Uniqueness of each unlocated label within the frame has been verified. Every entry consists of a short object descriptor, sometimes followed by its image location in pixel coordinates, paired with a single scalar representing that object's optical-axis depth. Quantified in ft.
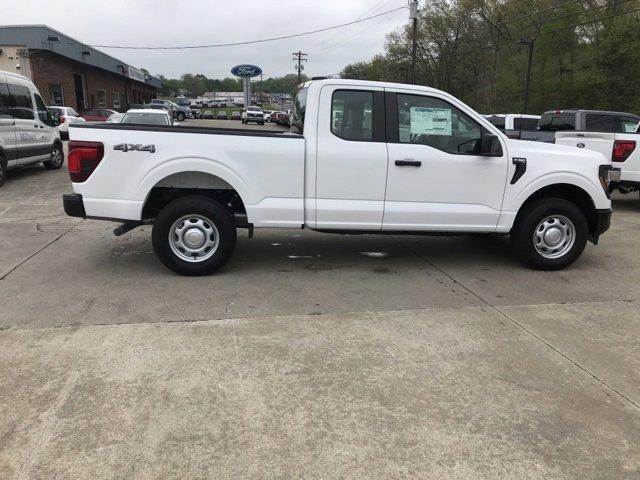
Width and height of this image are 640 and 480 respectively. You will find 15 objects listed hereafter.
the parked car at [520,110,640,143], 37.65
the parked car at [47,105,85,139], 69.82
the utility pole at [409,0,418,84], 115.65
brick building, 101.09
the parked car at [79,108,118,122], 88.50
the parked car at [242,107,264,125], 158.67
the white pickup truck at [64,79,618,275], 17.51
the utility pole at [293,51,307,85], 287.28
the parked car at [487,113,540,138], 54.70
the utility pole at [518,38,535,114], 110.11
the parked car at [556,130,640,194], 32.81
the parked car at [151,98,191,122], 158.15
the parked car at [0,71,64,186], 37.19
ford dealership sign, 184.65
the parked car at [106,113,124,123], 64.17
